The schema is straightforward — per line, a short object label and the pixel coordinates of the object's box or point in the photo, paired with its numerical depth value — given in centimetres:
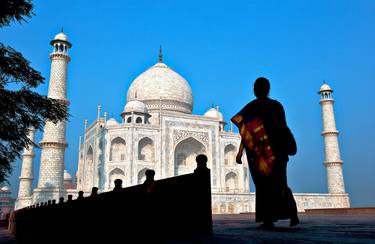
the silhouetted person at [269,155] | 332
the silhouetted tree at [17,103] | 817
